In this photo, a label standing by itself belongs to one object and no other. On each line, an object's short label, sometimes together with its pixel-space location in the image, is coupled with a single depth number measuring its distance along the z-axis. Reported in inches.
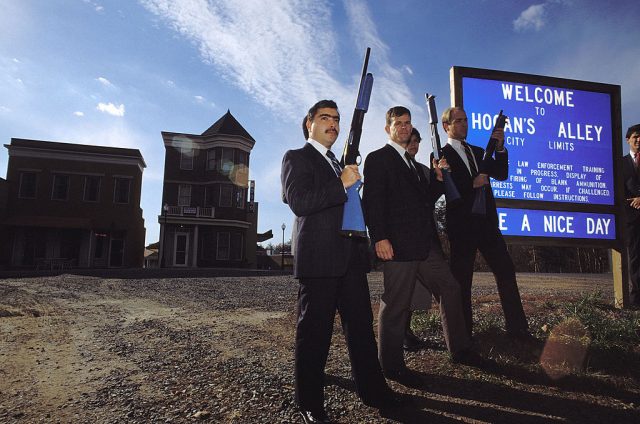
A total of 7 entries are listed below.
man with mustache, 95.3
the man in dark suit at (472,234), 149.6
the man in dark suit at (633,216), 221.8
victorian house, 1087.0
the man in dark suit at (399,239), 117.7
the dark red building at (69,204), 1005.8
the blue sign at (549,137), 202.2
